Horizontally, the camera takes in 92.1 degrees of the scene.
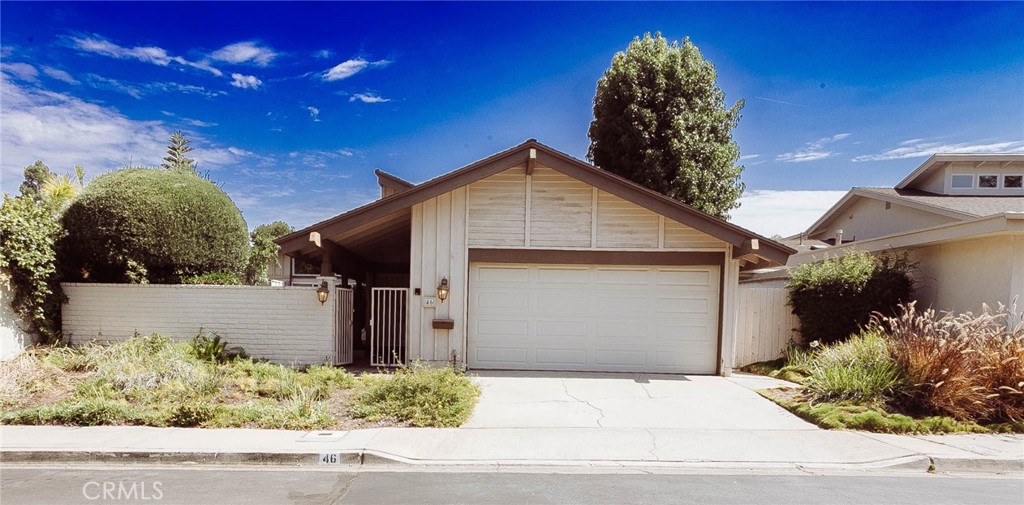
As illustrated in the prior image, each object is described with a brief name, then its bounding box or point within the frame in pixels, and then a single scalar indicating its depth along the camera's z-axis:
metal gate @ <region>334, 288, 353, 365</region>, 10.33
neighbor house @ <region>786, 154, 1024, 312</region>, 9.27
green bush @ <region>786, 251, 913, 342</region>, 10.45
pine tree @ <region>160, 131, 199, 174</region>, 35.38
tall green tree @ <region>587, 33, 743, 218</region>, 16.70
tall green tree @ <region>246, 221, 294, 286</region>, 17.78
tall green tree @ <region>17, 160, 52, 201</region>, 43.01
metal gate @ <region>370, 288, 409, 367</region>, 10.71
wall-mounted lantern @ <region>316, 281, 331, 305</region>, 9.82
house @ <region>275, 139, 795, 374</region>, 10.11
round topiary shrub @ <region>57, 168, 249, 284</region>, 10.05
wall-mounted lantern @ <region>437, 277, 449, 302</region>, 9.88
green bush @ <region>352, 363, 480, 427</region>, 6.73
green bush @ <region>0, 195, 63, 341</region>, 8.92
